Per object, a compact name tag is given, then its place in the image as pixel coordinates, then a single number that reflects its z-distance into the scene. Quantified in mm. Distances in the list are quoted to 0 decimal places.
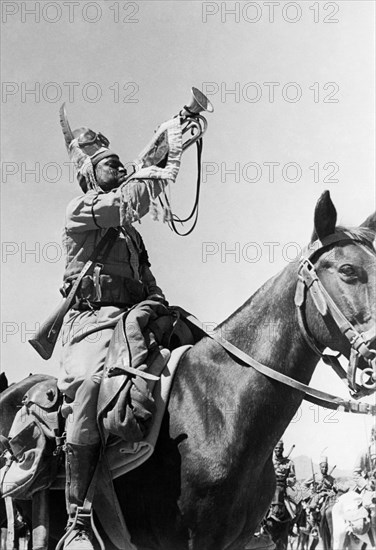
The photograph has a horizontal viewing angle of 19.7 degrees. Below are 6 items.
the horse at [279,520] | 18656
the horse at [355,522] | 20750
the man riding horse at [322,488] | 26750
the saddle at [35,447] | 8023
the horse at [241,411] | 7121
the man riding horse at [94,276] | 7523
